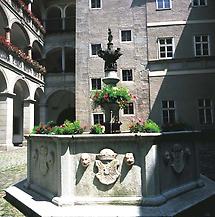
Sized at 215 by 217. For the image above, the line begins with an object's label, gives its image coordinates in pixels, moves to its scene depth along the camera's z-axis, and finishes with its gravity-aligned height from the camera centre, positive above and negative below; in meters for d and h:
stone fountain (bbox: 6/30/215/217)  4.71 -0.82
